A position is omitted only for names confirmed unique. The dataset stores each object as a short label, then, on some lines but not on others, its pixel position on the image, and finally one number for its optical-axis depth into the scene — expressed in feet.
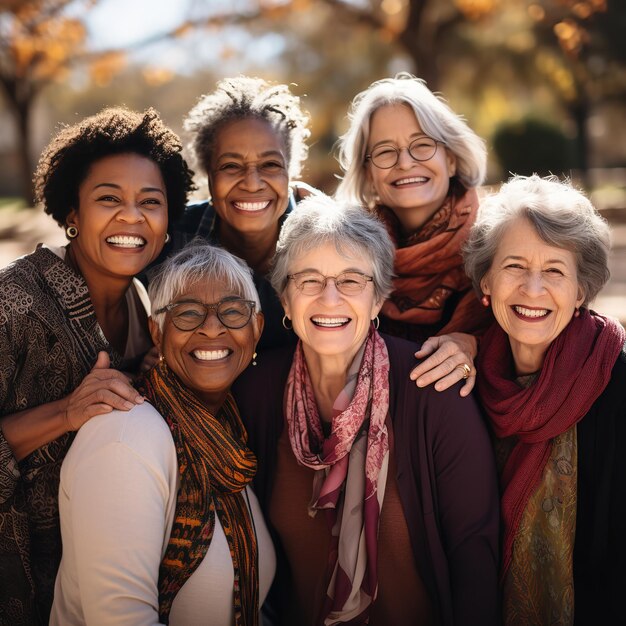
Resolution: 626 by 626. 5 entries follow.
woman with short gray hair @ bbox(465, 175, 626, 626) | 9.58
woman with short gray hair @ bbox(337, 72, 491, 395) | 12.82
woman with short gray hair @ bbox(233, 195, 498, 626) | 9.66
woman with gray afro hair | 13.00
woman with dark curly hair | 9.56
